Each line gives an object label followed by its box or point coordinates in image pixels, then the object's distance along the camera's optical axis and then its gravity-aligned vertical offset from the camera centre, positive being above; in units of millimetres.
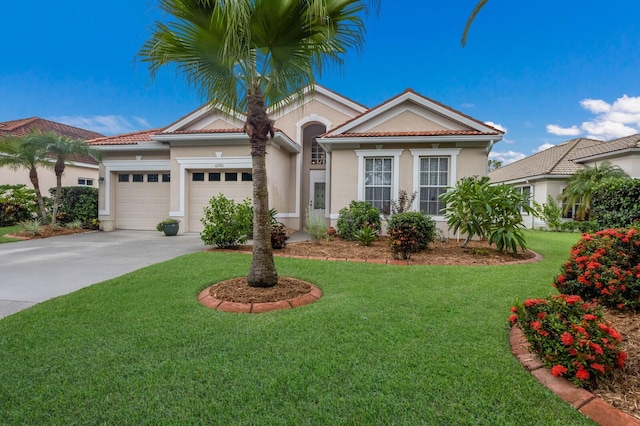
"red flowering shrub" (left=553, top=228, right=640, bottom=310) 3719 -751
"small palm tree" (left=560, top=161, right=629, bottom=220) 15242 +1382
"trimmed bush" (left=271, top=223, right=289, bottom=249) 8202 -769
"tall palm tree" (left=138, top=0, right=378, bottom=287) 3842 +2244
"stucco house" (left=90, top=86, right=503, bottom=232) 10734 +1856
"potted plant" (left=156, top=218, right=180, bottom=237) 11398 -723
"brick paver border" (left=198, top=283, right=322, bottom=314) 3920 -1270
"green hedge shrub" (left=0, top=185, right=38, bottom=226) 14195 +112
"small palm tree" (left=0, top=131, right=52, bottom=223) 11148 +2050
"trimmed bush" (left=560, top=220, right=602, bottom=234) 13962 -773
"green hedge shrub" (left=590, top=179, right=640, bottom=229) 11516 +342
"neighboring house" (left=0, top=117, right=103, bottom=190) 17047 +2333
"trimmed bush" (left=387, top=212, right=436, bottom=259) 7129 -571
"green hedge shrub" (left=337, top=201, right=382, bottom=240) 9930 -320
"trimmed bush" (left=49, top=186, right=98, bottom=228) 13289 +77
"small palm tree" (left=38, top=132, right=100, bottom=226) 11328 +2199
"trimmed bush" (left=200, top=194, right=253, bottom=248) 8359 -407
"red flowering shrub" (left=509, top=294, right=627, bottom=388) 2332 -1036
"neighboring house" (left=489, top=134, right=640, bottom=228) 15352 +2784
